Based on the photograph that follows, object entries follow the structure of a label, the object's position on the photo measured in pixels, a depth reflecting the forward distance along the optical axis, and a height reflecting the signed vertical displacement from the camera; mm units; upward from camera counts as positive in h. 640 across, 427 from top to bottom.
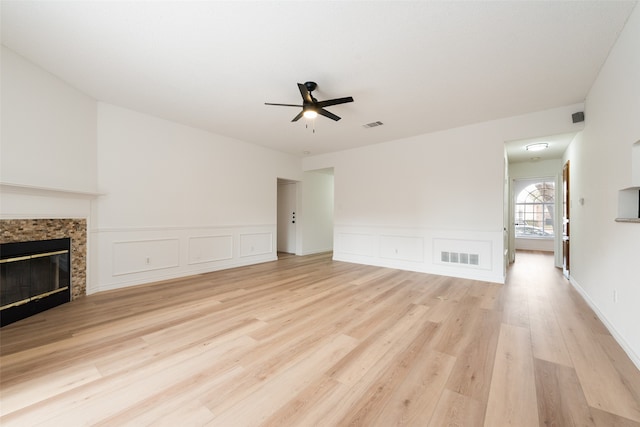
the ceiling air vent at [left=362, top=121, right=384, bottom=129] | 4391 +1619
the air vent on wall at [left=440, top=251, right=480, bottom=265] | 4437 -795
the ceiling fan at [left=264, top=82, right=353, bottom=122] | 2898 +1343
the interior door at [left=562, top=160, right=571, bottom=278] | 4582 -144
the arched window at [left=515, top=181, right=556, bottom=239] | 8391 +167
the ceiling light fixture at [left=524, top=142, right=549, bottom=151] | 4480 +1286
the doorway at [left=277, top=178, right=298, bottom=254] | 7141 -62
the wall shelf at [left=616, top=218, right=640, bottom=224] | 1891 -34
